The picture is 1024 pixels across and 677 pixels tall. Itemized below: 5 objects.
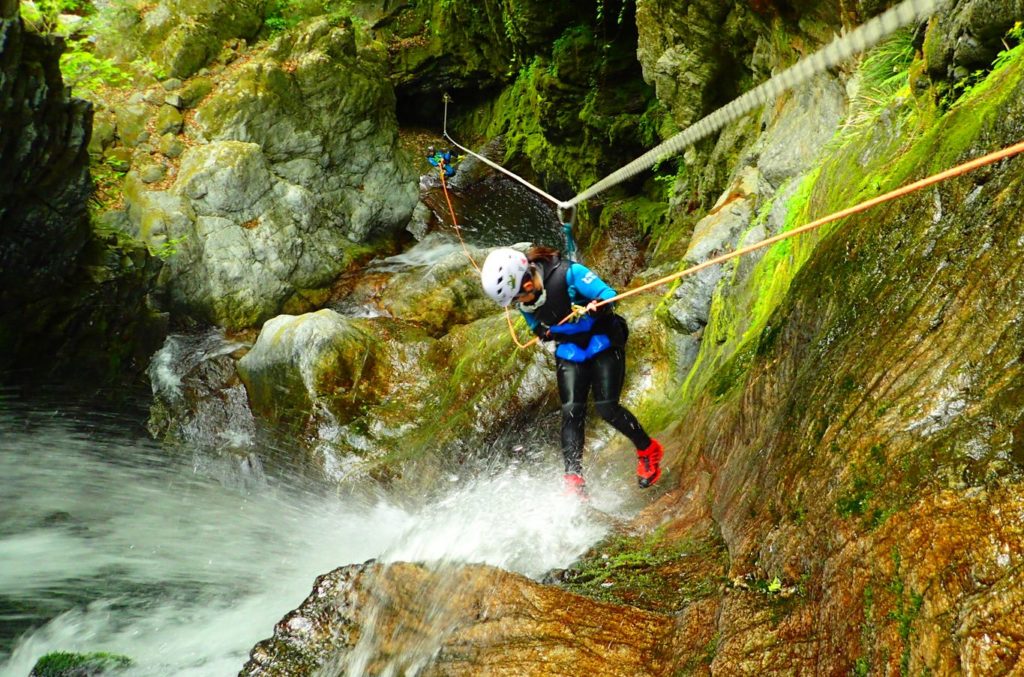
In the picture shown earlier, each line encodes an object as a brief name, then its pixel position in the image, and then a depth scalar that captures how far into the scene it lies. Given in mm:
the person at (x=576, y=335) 5633
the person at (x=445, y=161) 23012
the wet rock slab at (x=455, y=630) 3174
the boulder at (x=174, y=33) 17109
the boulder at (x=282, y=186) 14688
